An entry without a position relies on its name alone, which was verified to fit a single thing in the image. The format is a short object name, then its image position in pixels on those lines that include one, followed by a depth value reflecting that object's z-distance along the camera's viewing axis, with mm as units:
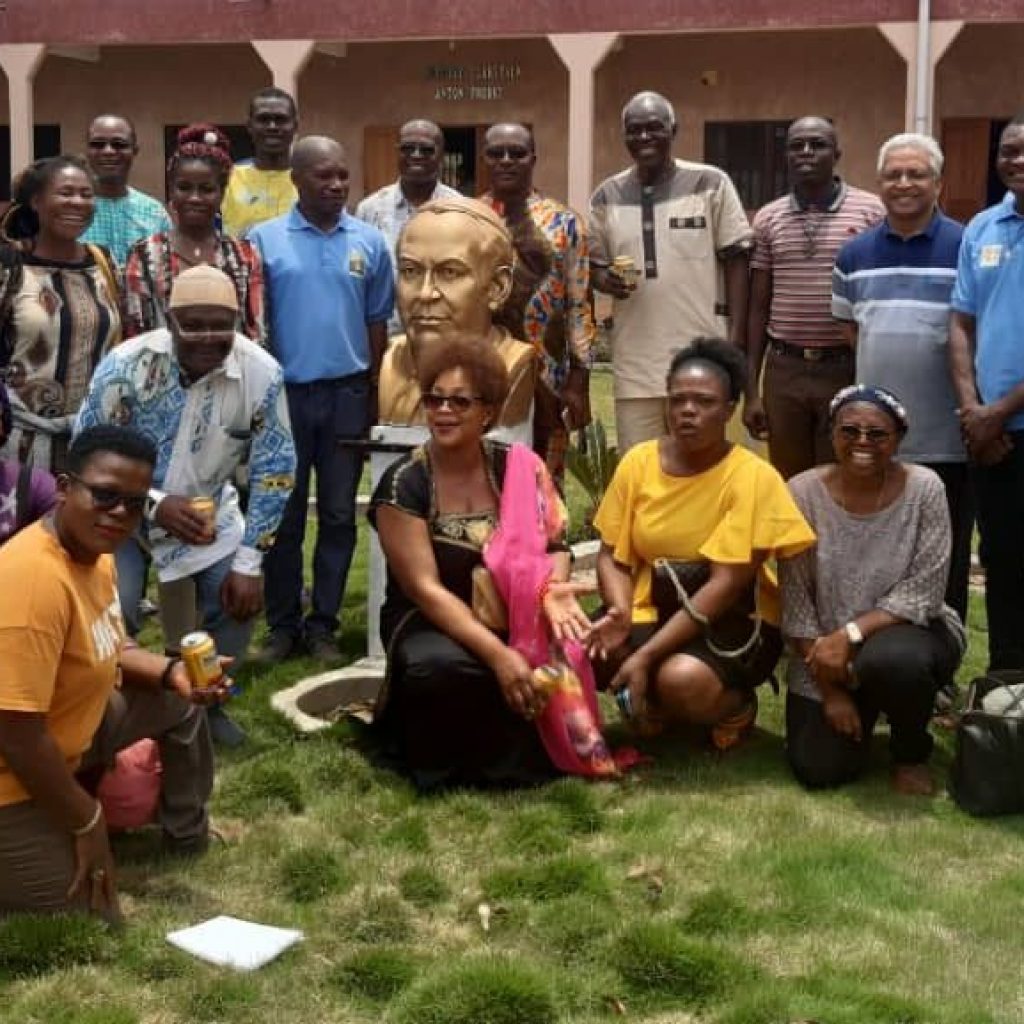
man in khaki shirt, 6898
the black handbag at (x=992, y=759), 5023
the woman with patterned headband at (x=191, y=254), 5965
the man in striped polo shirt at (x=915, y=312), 6008
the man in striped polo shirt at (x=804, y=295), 6668
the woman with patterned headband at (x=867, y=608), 5238
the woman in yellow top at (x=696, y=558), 5359
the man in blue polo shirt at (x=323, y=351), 6508
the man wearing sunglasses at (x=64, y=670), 3881
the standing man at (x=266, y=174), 7477
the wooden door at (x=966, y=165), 18805
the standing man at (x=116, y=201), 7293
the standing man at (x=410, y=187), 7254
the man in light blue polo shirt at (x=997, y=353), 5711
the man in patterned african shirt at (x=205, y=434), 5270
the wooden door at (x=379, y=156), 20406
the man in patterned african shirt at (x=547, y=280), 6422
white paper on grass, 3986
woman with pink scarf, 5195
